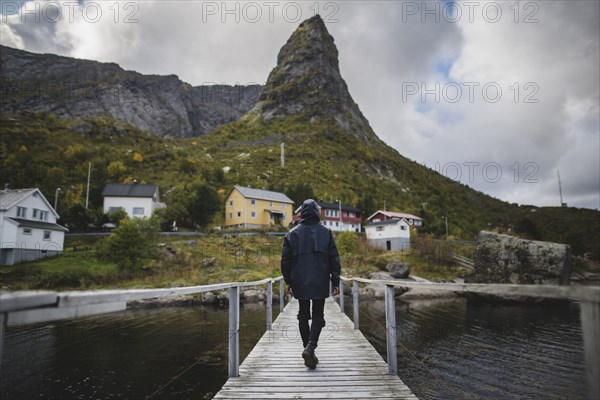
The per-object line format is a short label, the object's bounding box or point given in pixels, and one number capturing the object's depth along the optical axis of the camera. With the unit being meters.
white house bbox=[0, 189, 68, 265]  27.74
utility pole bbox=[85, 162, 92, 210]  46.99
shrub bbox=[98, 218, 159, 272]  26.34
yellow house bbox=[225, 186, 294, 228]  48.47
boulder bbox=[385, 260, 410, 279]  30.03
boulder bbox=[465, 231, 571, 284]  23.53
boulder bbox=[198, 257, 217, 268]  27.77
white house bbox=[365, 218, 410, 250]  42.41
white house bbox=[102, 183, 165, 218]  46.66
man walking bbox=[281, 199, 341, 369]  4.62
